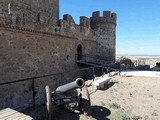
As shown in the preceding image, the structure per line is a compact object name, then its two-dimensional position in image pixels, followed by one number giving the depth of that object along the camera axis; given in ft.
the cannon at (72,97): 10.96
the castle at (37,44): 20.35
